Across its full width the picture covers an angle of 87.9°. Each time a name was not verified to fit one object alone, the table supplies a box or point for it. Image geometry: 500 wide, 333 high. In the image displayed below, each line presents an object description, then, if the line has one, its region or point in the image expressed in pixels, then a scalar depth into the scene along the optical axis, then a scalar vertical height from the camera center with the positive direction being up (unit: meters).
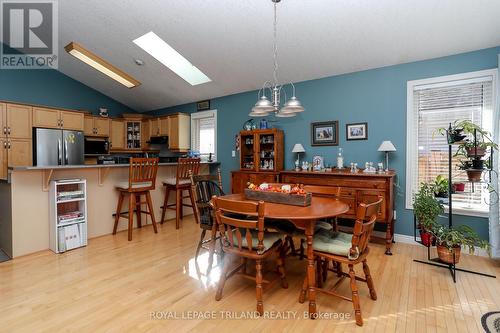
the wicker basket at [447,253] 2.47 -0.90
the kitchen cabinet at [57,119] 4.68 +0.81
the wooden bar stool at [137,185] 3.51 -0.33
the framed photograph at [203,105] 5.37 +1.18
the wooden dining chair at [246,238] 1.83 -0.61
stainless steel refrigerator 4.61 +0.27
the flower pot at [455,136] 2.53 +0.24
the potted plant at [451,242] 2.46 -0.80
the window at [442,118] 2.97 +0.52
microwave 5.39 +0.32
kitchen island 2.85 -0.51
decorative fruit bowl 2.19 -0.30
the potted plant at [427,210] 2.66 -0.51
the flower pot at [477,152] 2.47 +0.08
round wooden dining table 1.84 -0.39
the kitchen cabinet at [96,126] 5.46 +0.76
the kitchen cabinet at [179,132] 5.54 +0.63
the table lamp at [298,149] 4.05 +0.19
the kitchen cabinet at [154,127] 5.87 +0.79
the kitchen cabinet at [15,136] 4.32 +0.44
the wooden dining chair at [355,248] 1.74 -0.63
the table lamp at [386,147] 3.27 +0.18
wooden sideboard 3.01 -0.32
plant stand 2.46 -1.05
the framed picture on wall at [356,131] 3.66 +0.42
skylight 3.99 +1.76
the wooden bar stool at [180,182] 4.05 -0.33
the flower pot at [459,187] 2.67 -0.27
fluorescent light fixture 3.91 +1.64
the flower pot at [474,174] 2.50 -0.13
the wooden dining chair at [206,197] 2.40 -0.41
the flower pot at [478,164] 2.48 -0.03
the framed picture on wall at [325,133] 3.90 +0.43
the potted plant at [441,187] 2.77 -0.28
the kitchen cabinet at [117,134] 5.90 +0.62
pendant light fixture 2.40 +0.50
